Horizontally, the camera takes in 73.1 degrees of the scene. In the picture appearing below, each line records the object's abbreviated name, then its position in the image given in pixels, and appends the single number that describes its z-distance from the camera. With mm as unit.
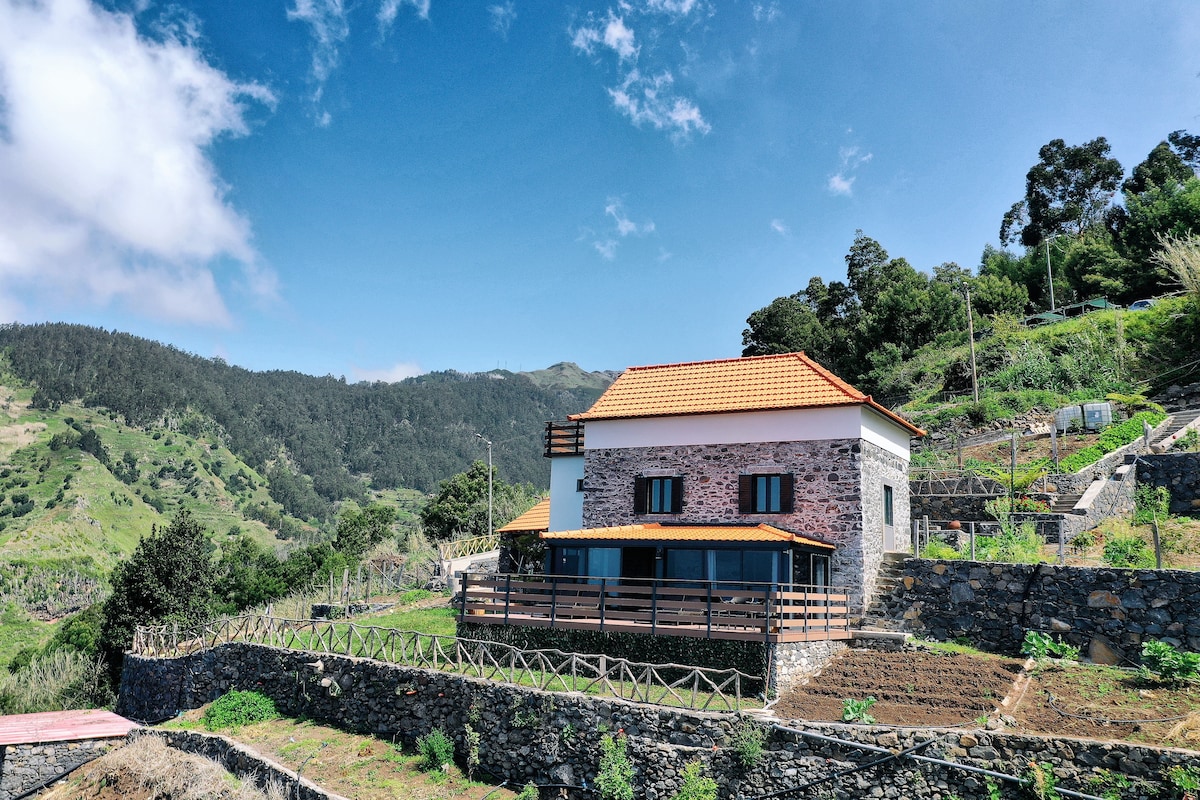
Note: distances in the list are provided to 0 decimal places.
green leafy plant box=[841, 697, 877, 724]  13348
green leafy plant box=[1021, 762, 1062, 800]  10977
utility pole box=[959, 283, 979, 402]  41156
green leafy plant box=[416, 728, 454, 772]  17031
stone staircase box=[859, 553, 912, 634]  19438
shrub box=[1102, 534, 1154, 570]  18014
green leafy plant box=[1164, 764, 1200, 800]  10031
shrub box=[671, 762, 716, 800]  13672
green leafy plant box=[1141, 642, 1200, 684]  13195
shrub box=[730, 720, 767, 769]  13445
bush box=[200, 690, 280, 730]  21766
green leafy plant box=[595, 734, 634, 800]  14562
